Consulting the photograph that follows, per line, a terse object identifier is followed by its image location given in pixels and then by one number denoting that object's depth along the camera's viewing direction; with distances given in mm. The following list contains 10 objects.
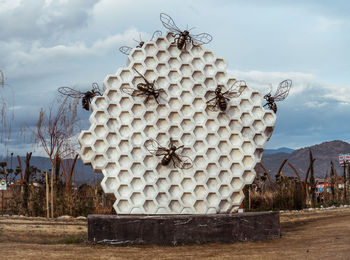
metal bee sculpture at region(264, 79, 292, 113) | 12914
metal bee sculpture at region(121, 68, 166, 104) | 11641
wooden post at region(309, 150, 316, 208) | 24630
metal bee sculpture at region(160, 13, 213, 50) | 12102
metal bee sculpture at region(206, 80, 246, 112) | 11695
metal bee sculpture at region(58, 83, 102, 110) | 12383
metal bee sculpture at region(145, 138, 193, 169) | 11538
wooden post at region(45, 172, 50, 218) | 18241
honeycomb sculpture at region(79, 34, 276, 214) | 11508
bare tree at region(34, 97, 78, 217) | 19016
